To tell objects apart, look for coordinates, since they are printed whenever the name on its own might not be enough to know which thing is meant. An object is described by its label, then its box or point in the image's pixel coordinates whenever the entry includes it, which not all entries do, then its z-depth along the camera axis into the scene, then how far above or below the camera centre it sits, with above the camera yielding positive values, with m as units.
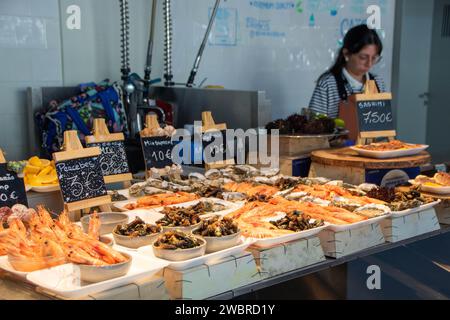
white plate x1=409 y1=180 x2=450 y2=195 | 3.14 -0.59
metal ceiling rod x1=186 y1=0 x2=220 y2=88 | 5.48 +0.16
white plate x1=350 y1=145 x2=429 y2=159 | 3.59 -0.46
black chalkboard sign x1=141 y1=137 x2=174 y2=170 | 3.36 -0.42
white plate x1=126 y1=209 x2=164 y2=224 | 2.61 -0.60
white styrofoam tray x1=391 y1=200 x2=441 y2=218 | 2.71 -0.61
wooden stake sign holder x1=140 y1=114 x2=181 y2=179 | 3.35 -0.33
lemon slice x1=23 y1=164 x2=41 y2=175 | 2.96 -0.46
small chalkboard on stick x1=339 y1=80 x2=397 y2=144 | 3.92 -0.25
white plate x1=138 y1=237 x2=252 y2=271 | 2.04 -0.62
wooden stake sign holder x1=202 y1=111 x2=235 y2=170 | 3.67 -0.32
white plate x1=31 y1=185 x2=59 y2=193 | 2.83 -0.53
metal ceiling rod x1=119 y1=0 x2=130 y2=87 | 5.09 +0.29
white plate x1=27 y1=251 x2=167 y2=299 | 1.82 -0.63
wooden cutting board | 3.52 -0.50
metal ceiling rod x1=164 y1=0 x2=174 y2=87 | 5.31 +0.24
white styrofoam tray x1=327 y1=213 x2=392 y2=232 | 2.49 -0.62
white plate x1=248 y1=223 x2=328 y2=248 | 2.29 -0.62
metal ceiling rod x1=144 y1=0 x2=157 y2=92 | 5.23 +0.19
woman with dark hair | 5.42 +0.03
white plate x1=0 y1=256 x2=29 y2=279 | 1.93 -0.62
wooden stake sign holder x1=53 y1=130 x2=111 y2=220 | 2.65 -0.36
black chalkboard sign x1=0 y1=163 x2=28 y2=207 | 2.57 -0.48
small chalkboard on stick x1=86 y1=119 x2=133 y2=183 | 3.09 -0.40
